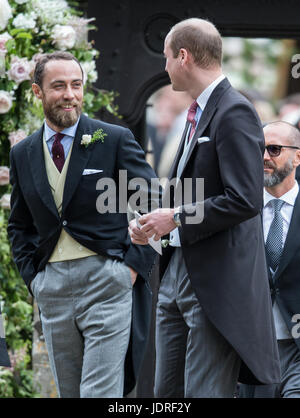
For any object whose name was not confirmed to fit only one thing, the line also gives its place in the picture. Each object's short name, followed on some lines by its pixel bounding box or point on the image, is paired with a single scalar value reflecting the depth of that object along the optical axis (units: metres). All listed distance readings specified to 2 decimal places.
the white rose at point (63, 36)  13.39
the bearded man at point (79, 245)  9.95
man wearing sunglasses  10.77
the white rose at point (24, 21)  13.27
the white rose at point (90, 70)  13.58
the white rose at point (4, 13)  12.95
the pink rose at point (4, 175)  13.30
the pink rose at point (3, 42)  12.98
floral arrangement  13.12
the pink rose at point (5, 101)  13.12
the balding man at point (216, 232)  8.79
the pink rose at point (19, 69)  13.06
